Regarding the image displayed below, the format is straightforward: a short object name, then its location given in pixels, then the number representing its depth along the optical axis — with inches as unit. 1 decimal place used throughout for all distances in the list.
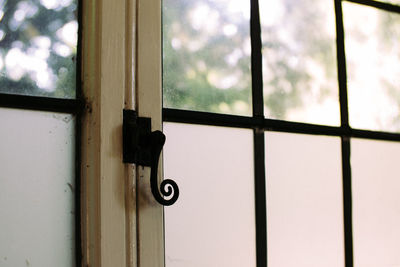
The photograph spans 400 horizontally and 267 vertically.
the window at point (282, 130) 49.3
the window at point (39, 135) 44.0
